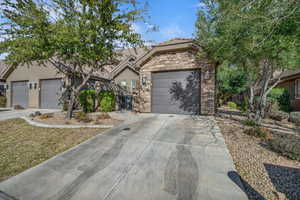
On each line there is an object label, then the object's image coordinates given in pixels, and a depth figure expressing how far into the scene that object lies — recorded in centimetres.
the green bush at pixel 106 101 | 1082
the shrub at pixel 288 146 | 343
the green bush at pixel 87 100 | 1049
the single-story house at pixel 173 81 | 801
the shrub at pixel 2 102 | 1334
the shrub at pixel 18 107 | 1197
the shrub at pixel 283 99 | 1164
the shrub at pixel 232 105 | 1425
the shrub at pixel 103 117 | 752
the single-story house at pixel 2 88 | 1420
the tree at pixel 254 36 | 383
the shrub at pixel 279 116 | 829
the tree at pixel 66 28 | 549
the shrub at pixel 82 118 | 697
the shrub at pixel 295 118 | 727
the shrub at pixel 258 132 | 471
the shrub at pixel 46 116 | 738
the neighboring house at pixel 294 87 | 1141
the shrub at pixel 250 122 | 612
